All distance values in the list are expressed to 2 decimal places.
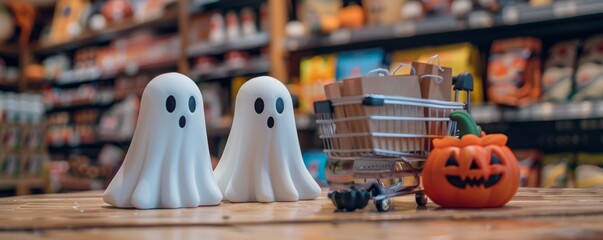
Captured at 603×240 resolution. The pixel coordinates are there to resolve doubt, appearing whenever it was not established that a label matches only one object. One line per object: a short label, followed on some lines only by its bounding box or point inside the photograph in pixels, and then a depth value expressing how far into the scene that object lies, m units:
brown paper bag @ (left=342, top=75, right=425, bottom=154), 0.93
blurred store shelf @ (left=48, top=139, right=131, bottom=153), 4.79
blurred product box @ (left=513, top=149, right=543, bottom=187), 2.52
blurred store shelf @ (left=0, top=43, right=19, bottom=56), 5.25
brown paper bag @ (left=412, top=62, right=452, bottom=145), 0.99
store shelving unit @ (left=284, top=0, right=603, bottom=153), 2.32
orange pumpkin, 0.90
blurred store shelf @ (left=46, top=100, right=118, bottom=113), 5.00
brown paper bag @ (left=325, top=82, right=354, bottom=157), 0.98
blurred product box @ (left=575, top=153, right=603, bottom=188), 2.30
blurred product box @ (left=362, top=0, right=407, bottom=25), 2.91
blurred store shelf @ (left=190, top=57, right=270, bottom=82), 3.39
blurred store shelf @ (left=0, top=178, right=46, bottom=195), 3.07
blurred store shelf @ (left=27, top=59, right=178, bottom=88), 4.16
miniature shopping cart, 0.90
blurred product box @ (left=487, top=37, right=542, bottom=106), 2.45
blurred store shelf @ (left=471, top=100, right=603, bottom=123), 2.24
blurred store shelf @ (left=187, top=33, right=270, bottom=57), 3.39
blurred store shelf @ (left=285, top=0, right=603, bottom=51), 2.35
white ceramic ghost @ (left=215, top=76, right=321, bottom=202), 1.09
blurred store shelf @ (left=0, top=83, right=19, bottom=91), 5.32
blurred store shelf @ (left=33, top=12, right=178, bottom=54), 4.13
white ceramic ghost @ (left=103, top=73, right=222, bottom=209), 0.98
